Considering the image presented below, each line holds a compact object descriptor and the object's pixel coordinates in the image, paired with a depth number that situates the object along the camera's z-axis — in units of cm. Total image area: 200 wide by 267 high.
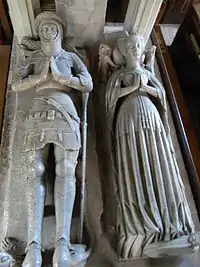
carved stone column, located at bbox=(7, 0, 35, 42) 163
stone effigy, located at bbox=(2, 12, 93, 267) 125
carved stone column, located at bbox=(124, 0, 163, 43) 166
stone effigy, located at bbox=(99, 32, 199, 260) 130
